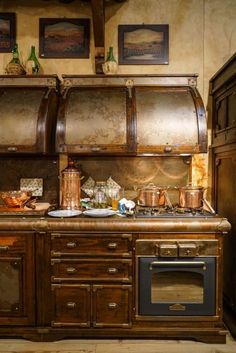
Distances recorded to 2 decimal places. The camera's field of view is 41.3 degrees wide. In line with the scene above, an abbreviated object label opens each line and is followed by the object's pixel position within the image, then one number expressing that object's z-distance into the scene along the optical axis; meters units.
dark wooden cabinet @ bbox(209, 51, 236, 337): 2.51
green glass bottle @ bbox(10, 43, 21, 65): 2.96
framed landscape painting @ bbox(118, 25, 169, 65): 3.09
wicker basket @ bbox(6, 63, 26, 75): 2.94
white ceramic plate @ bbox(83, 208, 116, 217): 2.46
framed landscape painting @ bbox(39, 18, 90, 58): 3.12
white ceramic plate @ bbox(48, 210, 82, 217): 2.46
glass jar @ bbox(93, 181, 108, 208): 2.84
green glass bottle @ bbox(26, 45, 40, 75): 2.99
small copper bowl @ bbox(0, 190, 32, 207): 2.67
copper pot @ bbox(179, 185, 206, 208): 2.60
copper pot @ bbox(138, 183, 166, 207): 2.66
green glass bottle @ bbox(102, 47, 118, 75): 2.94
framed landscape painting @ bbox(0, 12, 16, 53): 3.12
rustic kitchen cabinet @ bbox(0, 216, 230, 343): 2.33
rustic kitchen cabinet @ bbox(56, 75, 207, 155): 2.66
